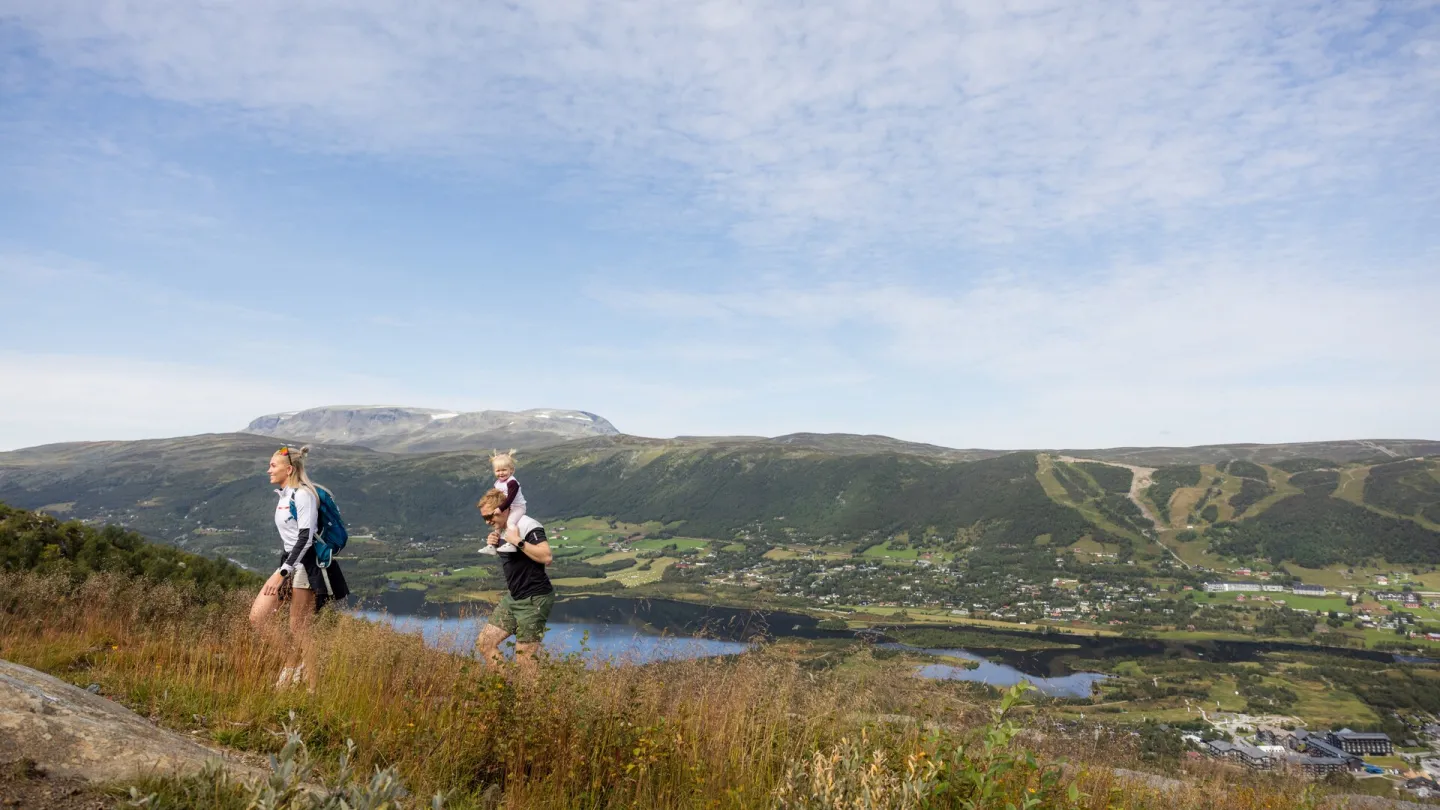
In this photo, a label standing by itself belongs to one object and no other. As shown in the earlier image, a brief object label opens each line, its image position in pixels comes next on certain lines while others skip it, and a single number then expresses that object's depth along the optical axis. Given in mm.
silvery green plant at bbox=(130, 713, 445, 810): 2539
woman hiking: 6883
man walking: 6551
